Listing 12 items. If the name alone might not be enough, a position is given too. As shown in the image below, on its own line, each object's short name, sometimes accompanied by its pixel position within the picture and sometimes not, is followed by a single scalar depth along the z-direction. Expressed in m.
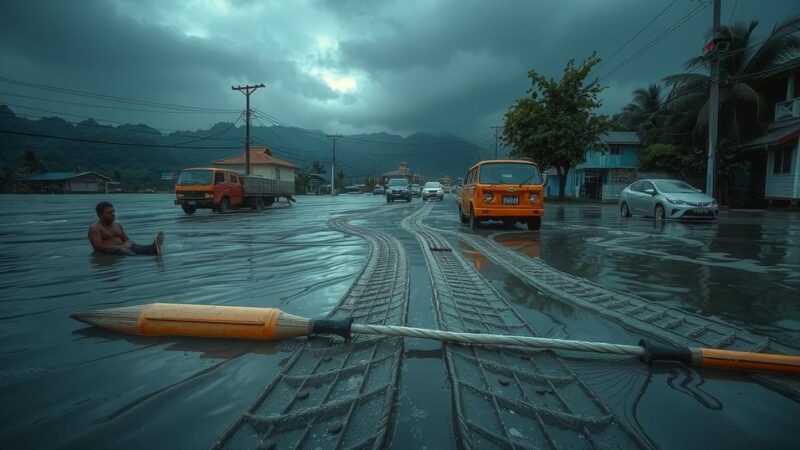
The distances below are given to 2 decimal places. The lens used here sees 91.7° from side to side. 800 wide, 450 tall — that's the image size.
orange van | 9.75
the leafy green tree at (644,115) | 35.16
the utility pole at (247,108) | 33.24
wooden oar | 2.33
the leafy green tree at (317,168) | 78.62
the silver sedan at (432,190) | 34.19
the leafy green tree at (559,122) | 27.30
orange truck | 16.64
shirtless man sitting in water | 6.29
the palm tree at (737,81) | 20.66
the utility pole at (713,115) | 16.38
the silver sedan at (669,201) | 12.01
